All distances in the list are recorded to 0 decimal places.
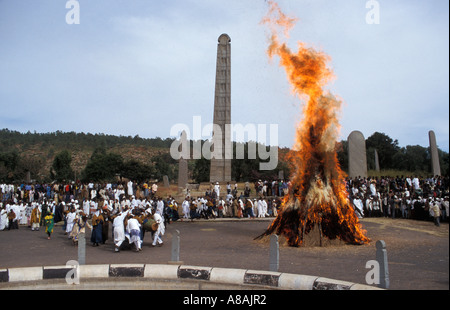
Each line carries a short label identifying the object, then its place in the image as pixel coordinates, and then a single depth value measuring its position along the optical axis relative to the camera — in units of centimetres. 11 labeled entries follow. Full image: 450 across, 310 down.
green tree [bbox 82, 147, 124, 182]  5666
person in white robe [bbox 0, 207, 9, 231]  2256
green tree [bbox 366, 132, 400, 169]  6675
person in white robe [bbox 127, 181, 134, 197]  3180
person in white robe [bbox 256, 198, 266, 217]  2606
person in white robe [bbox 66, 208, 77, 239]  1886
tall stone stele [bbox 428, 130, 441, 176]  3179
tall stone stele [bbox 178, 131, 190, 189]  3647
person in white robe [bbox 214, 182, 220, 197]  2983
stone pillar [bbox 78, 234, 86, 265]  1047
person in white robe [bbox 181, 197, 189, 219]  2534
